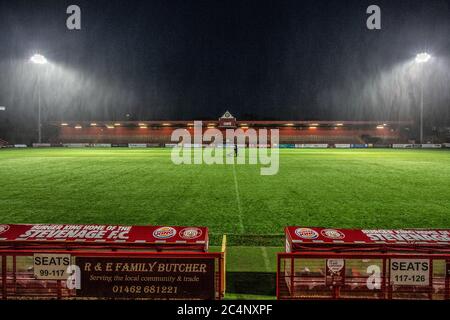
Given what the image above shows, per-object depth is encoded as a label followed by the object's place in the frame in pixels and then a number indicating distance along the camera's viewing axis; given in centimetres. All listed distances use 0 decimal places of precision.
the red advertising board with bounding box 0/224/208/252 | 528
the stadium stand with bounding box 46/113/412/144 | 7631
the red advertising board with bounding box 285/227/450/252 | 522
